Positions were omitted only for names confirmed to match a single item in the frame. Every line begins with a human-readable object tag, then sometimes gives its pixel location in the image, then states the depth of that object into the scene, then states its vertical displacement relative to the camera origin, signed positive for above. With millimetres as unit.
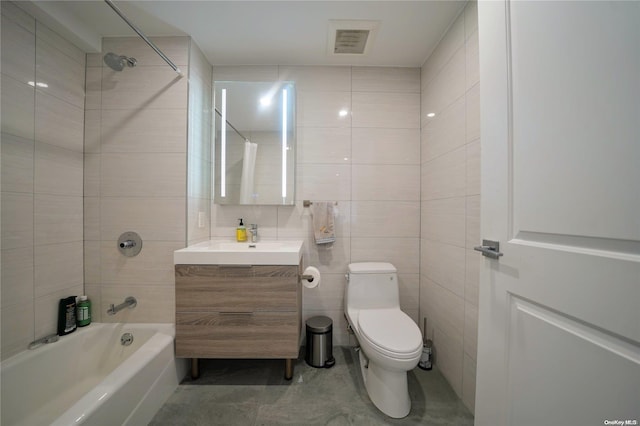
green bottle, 1406 -623
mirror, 1797 +583
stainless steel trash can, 1588 -949
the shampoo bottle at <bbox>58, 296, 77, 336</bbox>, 1324 -622
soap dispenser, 1764 -163
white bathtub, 967 -845
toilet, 1154 -679
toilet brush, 1563 -1020
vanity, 1363 -547
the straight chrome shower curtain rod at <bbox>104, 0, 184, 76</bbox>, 1165 +932
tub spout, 1440 -605
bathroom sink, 1362 -267
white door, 482 +7
